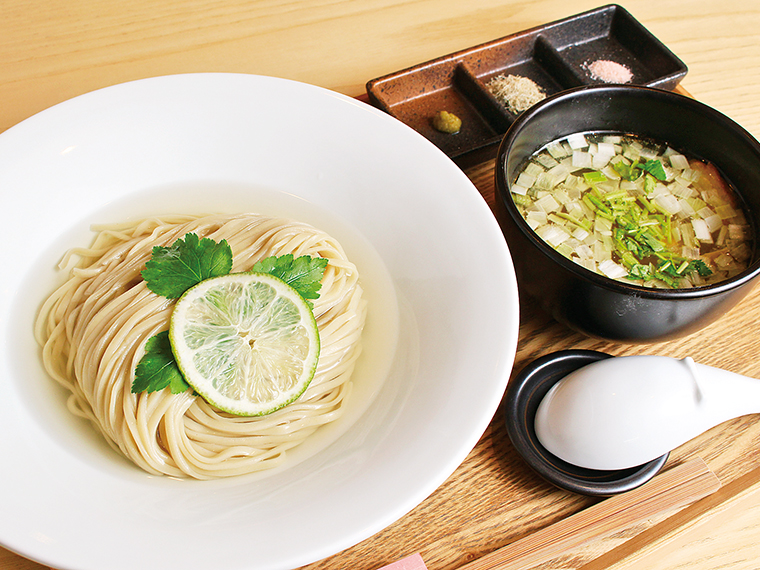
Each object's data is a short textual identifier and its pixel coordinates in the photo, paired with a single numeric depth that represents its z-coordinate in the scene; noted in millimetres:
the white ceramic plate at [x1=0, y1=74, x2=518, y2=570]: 469
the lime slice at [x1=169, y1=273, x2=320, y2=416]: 517
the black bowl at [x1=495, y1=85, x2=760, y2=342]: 522
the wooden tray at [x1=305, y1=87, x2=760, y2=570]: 520
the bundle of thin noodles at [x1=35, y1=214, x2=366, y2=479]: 523
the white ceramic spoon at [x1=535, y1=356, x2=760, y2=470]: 517
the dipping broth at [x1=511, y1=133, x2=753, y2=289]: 576
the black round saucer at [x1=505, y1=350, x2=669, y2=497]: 526
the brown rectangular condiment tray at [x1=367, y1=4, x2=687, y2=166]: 669
